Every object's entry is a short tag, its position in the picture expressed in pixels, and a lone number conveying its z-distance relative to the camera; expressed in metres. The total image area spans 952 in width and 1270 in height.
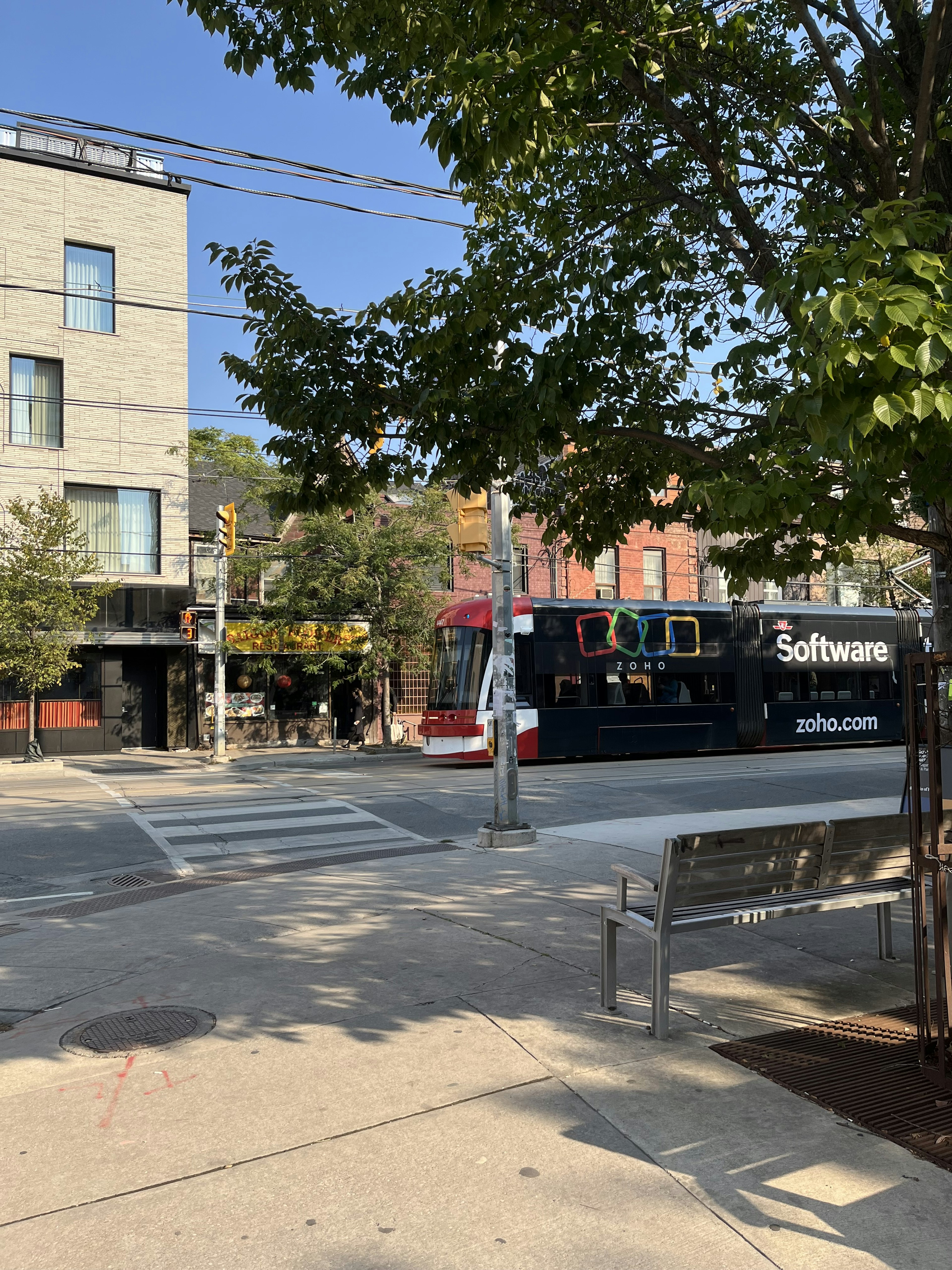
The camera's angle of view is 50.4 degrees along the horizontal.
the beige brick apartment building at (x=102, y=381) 26.73
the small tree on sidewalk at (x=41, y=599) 23.31
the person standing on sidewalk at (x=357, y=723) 31.31
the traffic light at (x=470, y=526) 10.97
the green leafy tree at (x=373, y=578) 27.67
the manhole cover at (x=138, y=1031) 4.98
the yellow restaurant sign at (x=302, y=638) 29.22
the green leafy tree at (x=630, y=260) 5.20
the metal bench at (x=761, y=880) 5.11
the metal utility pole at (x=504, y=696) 11.23
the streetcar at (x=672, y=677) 21.56
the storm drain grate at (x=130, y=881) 9.96
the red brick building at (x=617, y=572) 35.56
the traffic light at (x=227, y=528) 25.25
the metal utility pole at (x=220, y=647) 25.50
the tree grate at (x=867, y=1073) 3.94
